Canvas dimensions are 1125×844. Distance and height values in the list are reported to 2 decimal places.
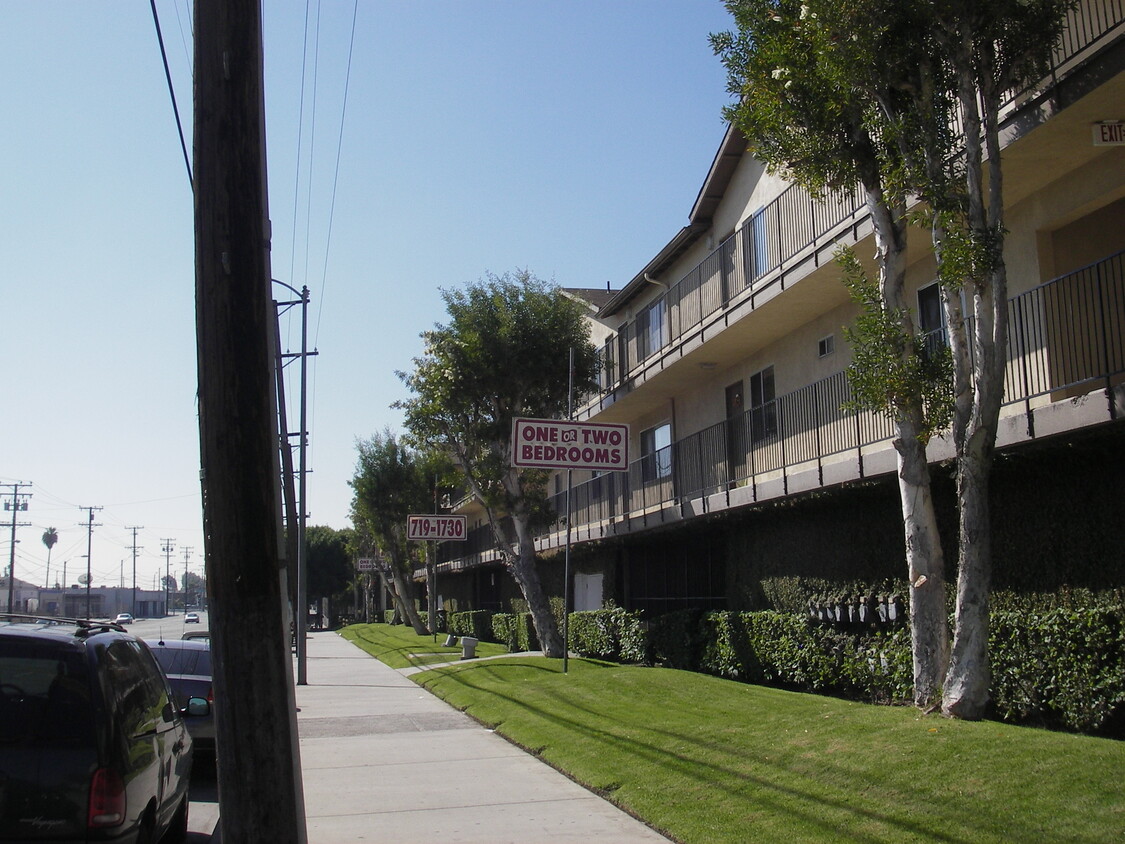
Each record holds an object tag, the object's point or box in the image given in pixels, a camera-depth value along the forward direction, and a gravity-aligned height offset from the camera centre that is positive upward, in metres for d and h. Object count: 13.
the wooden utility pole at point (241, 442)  5.42 +0.70
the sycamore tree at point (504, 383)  23.67 +4.02
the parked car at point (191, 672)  11.38 -1.07
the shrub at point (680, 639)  18.92 -1.42
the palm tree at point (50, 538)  98.62 +4.31
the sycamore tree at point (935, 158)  9.37 +3.70
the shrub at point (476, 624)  39.16 -2.11
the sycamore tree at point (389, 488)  49.19 +3.74
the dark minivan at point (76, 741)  5.11 -0.79
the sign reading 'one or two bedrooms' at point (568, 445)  14.62 +1.60
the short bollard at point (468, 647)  27.03 -1.94
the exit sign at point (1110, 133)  10.42 +3.89
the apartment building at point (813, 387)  10.38 +2.36
